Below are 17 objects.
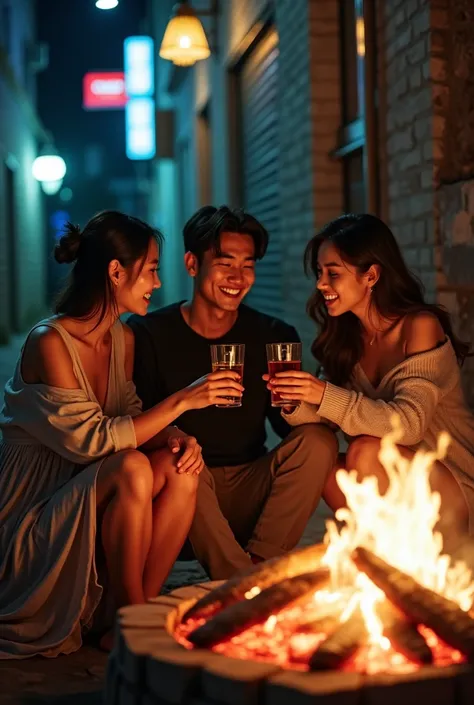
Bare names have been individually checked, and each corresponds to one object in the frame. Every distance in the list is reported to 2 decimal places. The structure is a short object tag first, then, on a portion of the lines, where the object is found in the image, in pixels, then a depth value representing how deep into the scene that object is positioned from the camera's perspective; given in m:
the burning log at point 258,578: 2.86
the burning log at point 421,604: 2.50
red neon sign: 34.53
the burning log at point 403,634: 2.47
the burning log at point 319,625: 2.68
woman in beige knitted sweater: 3.94
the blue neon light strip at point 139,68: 28.27
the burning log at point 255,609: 2.61
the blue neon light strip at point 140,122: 28.08
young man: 4.16
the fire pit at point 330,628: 2.31
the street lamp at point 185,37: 11.45
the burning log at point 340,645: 2.41
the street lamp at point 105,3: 9.91
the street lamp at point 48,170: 28.12
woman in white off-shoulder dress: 3.66
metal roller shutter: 11.00
